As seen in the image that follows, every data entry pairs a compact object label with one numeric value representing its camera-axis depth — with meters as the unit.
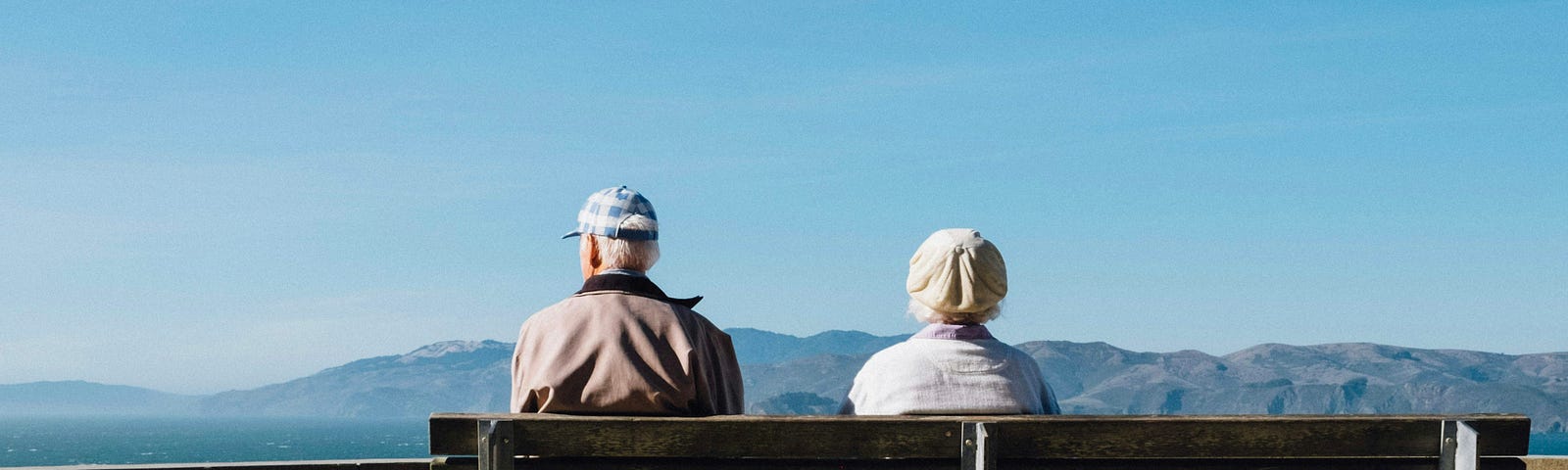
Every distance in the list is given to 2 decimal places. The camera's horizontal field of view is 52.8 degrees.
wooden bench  3.73
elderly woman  4.77
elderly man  4.73
